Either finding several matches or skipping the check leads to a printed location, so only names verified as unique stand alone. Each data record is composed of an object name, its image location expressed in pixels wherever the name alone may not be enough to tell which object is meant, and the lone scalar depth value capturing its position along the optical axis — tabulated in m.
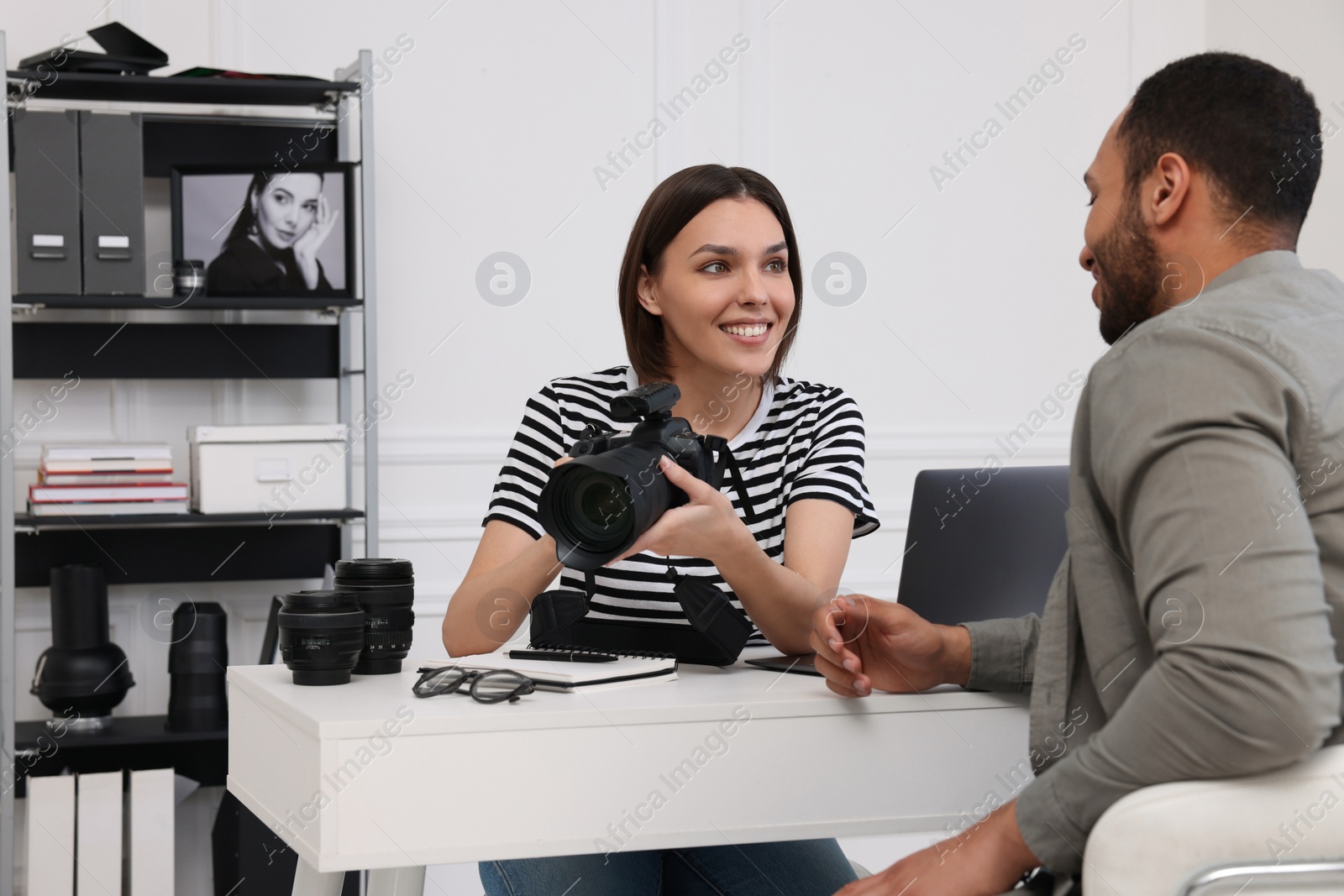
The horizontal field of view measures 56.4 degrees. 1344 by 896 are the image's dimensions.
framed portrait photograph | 2.54
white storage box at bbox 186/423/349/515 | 2.53
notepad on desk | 1.12
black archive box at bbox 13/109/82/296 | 2.39
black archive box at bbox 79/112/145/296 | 2.43
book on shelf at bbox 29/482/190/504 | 2.42
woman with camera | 1.40
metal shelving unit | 2.49
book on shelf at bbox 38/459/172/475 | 2.44
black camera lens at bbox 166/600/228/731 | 2.52
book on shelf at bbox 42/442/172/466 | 2.44
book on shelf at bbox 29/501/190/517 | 2.41
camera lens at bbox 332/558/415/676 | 1.22
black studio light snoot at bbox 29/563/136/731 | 2.43
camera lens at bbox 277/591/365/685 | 1.15
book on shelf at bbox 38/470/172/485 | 2.44
